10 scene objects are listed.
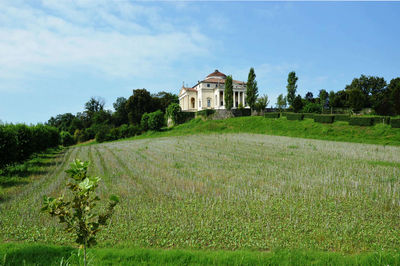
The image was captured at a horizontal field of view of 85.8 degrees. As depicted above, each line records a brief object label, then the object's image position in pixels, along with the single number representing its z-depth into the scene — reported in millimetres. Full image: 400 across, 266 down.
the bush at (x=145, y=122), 53750
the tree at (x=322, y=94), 57606
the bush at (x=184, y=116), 55903
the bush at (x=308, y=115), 35594
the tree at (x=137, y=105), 70938
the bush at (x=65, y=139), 61656
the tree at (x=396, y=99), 45844
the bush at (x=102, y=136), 56625
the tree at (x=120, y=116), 86312
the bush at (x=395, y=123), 24969
